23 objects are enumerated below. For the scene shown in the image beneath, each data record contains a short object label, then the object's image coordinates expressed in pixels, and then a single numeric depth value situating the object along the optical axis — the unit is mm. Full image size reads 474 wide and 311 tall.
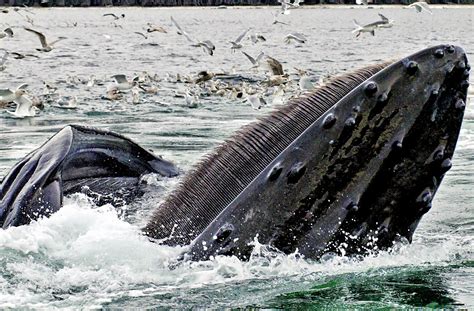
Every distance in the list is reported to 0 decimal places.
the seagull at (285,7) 31056
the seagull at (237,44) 28412
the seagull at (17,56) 28094
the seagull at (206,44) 27231
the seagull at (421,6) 26447
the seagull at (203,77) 25062
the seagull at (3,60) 27061
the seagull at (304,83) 20375
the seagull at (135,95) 20605
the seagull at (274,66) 24916
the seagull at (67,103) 19594
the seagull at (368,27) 25548
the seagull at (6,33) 27869
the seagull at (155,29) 34956
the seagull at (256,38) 28516
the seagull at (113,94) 21172
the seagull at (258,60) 25444
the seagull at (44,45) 28042
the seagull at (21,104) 17656
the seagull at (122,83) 21547
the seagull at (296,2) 30486
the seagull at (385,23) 26089
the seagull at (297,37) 26672
